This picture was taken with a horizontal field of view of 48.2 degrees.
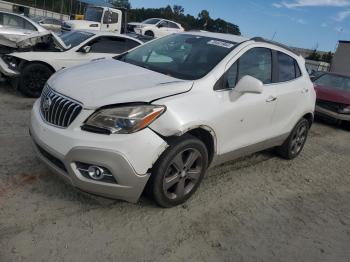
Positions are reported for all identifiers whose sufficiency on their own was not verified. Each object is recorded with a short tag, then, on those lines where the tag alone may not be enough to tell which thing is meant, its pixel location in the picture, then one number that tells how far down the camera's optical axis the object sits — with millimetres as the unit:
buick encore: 3312
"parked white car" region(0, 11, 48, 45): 11234
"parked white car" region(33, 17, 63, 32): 31875
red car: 9617
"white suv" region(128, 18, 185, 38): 23281
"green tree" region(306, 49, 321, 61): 56247
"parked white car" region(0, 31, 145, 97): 7734
